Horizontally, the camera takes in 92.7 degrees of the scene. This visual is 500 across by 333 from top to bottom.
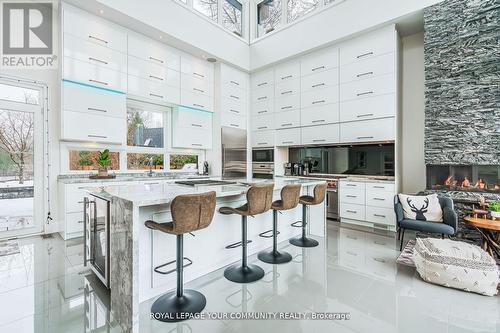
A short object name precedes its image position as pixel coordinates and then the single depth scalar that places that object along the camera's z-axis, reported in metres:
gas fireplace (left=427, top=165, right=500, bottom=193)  3.31
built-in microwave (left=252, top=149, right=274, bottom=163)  5.73
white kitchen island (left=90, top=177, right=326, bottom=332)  1.64
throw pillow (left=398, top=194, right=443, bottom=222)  3.16
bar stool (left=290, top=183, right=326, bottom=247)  3.14
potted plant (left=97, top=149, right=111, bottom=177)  3.83
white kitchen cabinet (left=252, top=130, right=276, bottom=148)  5.63
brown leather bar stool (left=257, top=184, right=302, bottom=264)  2.69
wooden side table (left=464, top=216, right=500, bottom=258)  2.67
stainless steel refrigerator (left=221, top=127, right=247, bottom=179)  5.52
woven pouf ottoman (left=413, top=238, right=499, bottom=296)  2.08
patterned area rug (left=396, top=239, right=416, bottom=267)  2.77
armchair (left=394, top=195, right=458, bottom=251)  2.87
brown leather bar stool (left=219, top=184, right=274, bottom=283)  2.28
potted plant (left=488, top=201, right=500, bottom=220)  2.74
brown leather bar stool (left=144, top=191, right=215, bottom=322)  1.71
